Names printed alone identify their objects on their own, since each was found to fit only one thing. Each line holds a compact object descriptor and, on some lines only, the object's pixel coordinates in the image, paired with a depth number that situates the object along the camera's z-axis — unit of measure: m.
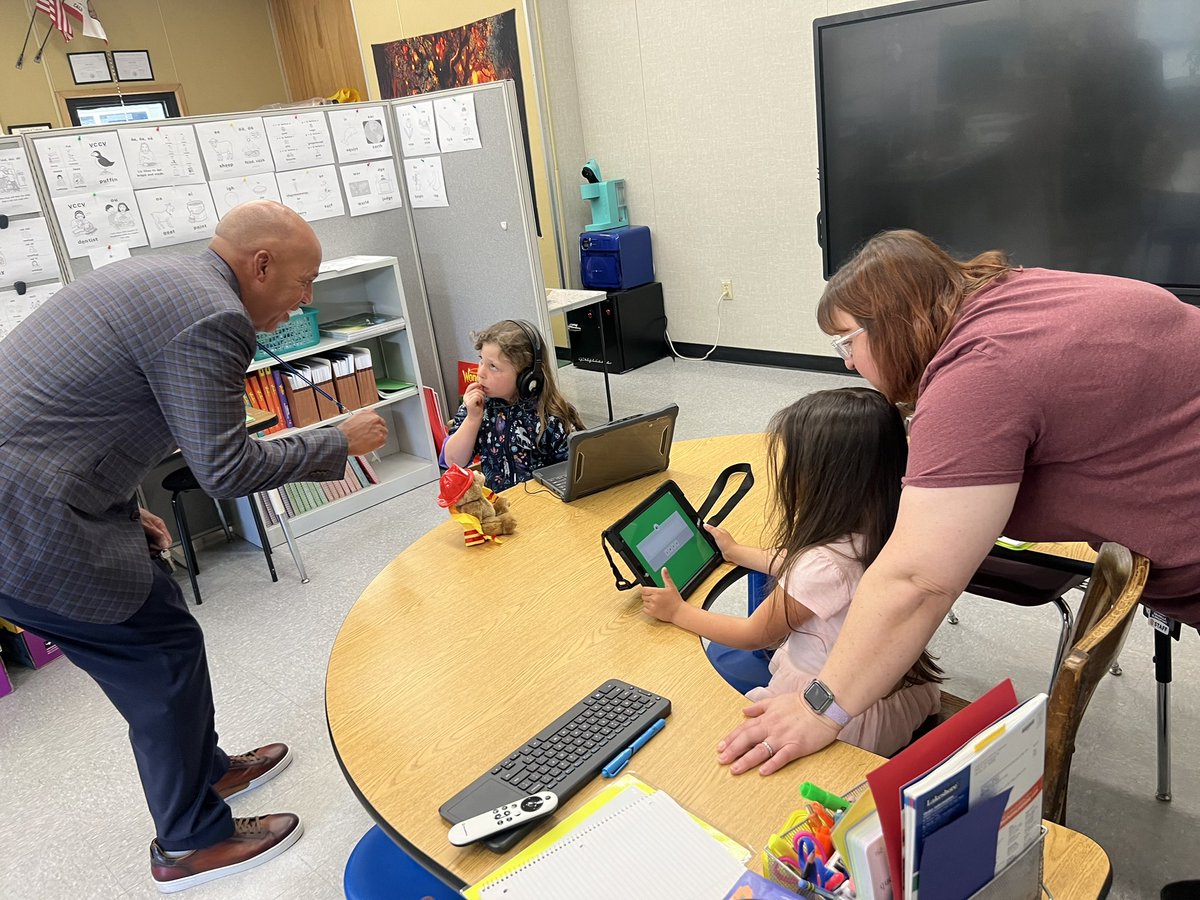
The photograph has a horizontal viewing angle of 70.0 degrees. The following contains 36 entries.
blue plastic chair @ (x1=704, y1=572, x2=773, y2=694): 1.67
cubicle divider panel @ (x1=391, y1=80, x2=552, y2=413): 3.58
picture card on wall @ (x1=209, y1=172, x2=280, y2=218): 3.43
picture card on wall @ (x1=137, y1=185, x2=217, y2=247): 3.28
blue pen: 1.13
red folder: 0.69
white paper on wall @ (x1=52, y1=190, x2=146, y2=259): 3.08
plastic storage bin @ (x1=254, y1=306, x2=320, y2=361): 3.48
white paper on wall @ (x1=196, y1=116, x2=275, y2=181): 3.38
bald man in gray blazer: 1.57
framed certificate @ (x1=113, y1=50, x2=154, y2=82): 6.30
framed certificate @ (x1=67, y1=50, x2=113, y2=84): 6.14
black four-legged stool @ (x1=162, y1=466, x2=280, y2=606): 3.05
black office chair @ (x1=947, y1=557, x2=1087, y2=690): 1.74
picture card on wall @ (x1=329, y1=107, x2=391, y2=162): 3.73
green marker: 0.92
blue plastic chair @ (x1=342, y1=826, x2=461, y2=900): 1.25
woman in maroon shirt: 1.09
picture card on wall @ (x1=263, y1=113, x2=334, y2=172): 3.55
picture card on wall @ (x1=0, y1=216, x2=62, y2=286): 2.94
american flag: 5.83
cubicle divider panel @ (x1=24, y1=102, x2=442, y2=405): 3.06
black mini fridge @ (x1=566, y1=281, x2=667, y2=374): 5.23
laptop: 1.91
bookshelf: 3.63
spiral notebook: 0.95
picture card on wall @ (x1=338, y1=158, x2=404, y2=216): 3.83
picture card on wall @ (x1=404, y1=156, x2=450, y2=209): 3.90
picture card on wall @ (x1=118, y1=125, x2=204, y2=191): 3.20
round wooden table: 1.08
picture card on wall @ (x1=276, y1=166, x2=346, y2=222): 3.62
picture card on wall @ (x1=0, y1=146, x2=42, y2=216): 2.91
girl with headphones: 2.40
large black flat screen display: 2.71
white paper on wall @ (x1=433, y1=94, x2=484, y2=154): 3.64
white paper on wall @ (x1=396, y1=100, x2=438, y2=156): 3.81
